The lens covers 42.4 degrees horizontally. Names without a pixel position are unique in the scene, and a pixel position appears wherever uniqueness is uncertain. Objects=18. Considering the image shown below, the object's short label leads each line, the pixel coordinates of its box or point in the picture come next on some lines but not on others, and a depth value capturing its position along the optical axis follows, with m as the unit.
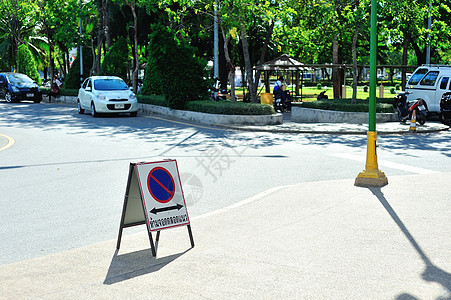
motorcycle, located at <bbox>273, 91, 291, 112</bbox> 27.95
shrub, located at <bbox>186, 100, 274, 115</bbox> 20.16
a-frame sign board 5.75
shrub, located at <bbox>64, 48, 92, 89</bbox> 39.09
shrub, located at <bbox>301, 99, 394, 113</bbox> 21.09
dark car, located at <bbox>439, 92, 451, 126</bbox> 20.48
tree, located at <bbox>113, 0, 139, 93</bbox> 29.12
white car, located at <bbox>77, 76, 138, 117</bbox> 23.00
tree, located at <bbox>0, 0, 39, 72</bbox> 43.53
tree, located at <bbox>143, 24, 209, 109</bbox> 22.91
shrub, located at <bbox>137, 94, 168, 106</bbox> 24.59
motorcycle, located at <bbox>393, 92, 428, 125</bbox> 18.95
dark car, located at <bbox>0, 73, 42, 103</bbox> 32.53
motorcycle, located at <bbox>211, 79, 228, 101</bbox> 24.12
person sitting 27.95
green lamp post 8.99
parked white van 22.11
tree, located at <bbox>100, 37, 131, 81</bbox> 37.94
